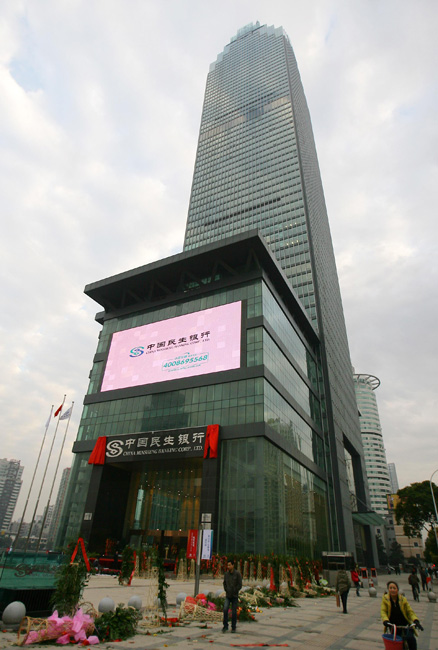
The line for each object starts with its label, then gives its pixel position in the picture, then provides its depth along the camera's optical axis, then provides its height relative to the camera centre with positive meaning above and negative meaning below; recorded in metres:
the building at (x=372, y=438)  184.12 +50.54
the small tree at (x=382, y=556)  123.26 +0.11
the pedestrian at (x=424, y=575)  30.59 -1.11
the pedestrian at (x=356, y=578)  26.16 -1.38
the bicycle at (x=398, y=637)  6.67 -1.23
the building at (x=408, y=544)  153.75 +4.80
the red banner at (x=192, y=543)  16.56 +0.04
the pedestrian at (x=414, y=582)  23.55 -1.29
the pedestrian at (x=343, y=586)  15.68 -1.15
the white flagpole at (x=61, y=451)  44.99 +9.23
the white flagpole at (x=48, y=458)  44.37 +7.87
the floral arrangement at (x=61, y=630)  8.67 -1.89
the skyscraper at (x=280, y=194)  68.56 +76.19
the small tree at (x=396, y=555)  121.88 +0.58
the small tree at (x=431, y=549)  60.81 +1.48
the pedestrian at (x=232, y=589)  10.79 -1.07
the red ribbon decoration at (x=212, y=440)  38.53 +9.22
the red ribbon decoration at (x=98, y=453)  44.47 +8.62
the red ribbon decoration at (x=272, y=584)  20.86 -1.69
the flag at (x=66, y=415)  43.34 +11.90
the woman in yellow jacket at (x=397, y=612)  6.98 -0.89
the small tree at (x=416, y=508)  54.25 +6.27
